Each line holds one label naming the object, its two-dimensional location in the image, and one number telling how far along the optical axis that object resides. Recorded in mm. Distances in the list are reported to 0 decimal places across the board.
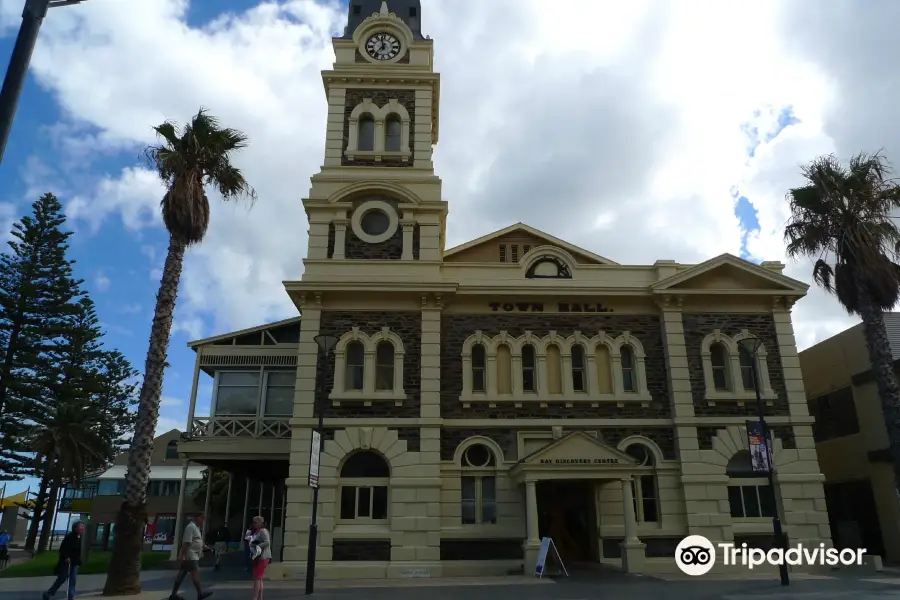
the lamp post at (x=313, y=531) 14820
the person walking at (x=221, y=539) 23766
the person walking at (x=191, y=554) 13166
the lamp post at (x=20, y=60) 6121
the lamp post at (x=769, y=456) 16094
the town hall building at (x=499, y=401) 19297
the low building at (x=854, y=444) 22938
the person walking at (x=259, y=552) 12199
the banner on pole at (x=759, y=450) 16734
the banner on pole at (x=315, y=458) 15398
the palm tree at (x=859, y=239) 19516
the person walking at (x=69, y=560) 13570
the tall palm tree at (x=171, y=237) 14648
